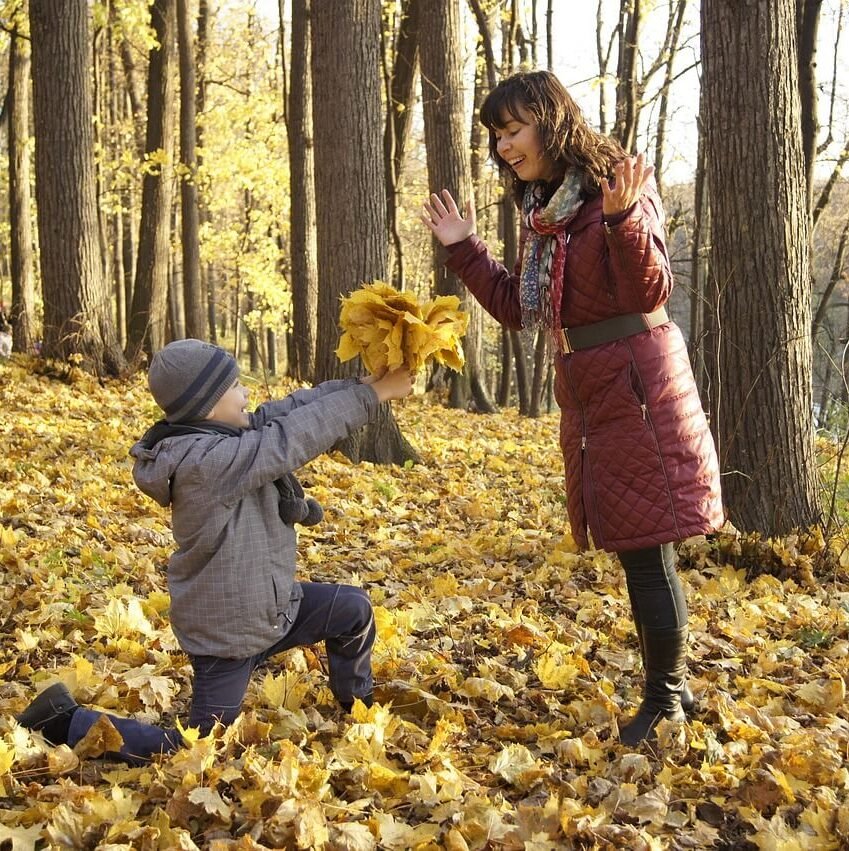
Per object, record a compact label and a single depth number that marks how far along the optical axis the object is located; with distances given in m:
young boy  2.57
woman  2.71
